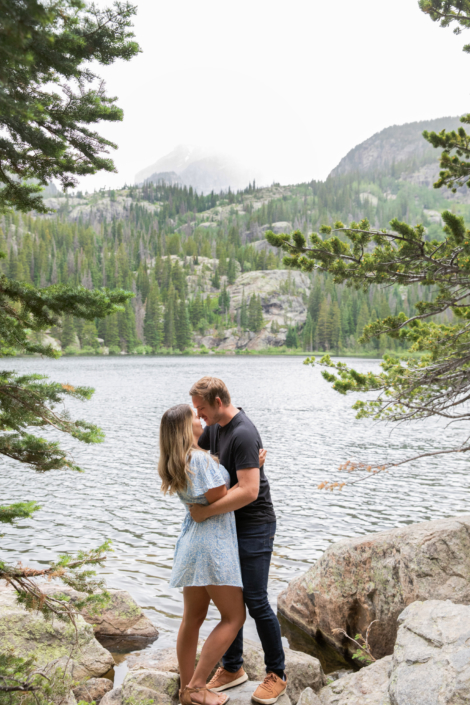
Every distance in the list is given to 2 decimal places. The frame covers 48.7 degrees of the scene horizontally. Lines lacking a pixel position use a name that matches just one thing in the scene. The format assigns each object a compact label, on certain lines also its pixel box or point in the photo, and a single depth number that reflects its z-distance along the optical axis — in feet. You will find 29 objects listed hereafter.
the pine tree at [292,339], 464.65
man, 12.64
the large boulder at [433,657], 10.24
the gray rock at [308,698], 13.23
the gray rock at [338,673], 21.37
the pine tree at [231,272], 532.73
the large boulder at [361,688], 13.88
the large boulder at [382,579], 20.24
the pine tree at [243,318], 467.93
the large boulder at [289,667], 17.03
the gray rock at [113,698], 14.69
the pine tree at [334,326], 450.30
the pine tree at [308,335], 462.60
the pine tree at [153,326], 436.35
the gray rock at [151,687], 13.74
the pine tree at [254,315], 467.93
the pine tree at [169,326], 441.27
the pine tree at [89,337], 356.26
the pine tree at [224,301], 492.54
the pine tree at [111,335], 386.52
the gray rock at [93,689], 18.08
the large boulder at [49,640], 17.84
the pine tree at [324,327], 451.94
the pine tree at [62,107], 11.28
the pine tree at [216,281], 530.68
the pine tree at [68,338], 322.69
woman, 12.32
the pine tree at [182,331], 443.32
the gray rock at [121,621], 24.14
